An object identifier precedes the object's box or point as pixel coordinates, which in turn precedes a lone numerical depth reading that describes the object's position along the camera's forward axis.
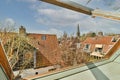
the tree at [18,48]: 2.65
